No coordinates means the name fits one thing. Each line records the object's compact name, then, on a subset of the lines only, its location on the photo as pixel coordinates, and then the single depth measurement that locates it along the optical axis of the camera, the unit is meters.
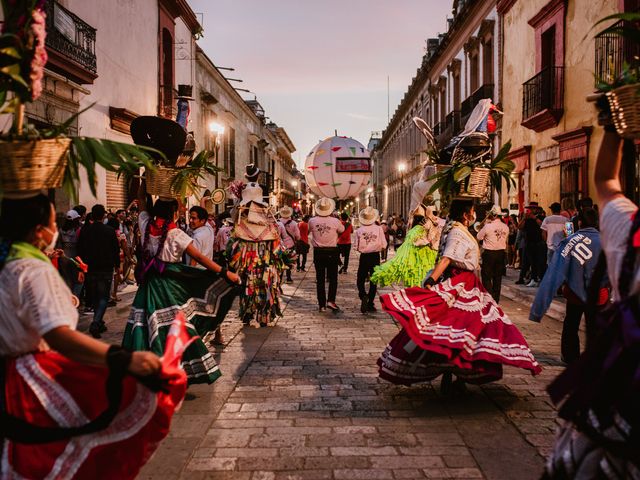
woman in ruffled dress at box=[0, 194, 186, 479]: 2.41
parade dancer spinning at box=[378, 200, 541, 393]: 5.02
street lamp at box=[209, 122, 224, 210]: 16.81
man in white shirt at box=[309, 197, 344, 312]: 10.58
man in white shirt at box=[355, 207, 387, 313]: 10.84
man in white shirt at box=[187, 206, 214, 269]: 7.77
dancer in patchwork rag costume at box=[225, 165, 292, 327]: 9.03
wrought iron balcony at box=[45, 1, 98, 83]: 12.16
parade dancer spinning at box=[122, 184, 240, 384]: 5.23
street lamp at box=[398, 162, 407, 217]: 43.31
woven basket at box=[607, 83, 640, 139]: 2.34
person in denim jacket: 6.27
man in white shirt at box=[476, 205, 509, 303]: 11.41
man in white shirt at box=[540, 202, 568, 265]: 12.07
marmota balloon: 15.73
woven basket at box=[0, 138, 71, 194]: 2.51
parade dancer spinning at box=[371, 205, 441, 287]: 9.16
